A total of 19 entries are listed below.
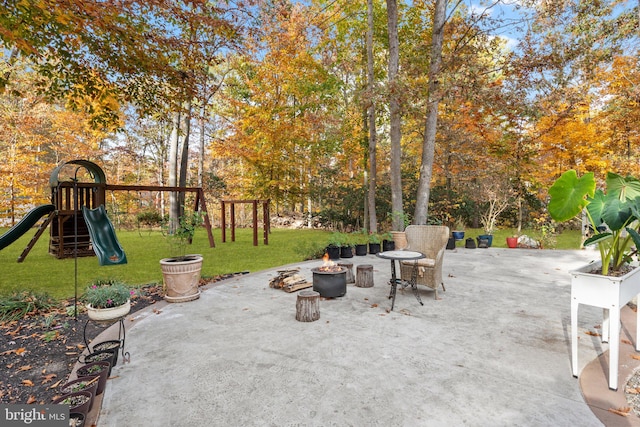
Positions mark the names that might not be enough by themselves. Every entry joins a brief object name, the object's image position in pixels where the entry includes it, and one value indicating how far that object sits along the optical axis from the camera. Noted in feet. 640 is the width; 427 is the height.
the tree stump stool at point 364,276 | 17.51
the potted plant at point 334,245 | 25.95
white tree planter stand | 7.42
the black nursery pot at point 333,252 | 25.93
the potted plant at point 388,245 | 29.12
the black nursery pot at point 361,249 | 27.81
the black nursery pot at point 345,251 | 26.55
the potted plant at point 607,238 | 7.56
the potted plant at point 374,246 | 28.55
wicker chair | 15.25
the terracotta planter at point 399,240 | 28.71
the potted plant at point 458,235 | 34.54
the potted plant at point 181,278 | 14.74
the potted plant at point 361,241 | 27.84
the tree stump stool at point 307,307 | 12.30
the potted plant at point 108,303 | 12.15
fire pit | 15.33
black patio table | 13.70
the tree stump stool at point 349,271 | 17.92
